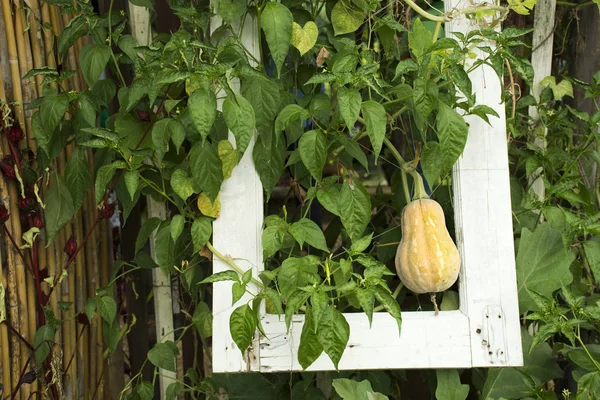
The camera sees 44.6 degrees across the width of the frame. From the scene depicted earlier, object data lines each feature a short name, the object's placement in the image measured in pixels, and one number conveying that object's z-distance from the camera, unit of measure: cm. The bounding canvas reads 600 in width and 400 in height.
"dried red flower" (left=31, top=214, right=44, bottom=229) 156
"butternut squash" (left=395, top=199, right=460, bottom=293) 139
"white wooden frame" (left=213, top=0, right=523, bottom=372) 143
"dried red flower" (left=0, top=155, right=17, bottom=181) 150
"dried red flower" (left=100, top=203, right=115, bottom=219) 167
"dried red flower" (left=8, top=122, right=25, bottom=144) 152
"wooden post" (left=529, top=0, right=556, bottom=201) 186
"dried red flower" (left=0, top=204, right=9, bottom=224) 147
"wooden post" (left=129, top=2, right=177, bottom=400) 178
